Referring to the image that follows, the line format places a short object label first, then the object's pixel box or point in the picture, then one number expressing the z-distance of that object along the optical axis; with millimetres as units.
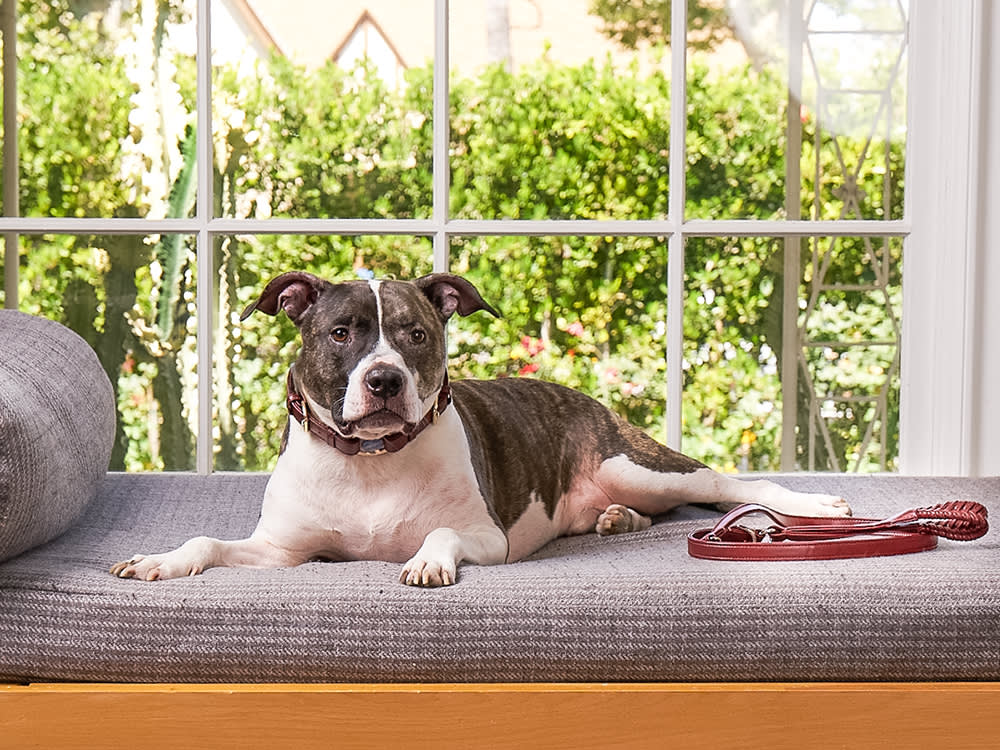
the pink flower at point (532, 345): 3090
